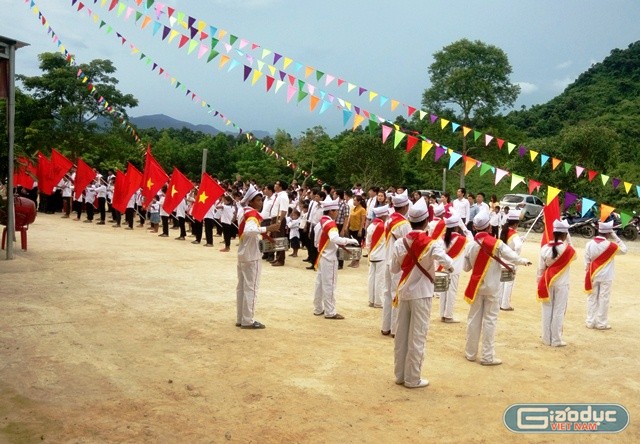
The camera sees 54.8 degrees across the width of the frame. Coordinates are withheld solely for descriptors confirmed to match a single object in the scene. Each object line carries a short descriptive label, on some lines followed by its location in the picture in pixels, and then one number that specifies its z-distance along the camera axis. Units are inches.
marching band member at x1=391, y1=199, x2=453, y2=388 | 234.2
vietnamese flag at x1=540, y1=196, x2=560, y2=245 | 434.6
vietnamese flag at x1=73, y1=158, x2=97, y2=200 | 771.4
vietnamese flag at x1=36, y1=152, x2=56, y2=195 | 813.2
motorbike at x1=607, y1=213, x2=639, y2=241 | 965.2
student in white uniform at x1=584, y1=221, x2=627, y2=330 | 347.9
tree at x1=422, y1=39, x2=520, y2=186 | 1612.9
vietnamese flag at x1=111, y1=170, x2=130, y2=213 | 740.6
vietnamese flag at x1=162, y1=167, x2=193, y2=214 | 666.8
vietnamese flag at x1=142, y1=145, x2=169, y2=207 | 673.0
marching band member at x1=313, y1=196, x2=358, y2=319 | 342.6
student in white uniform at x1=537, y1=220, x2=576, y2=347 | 305.7
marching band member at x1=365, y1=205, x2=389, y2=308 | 374.9
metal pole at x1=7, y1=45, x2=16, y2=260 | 448.1
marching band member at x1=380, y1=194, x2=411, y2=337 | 311.3
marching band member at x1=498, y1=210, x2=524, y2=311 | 322.7
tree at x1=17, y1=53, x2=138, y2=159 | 978.1
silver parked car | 1136.2
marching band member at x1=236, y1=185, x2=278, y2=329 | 309.0
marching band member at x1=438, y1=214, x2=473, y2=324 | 352.5
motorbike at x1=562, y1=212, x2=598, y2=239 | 986.2
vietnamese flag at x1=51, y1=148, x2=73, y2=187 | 781.9
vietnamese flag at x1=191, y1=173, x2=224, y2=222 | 603.8
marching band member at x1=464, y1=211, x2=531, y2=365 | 270.2
